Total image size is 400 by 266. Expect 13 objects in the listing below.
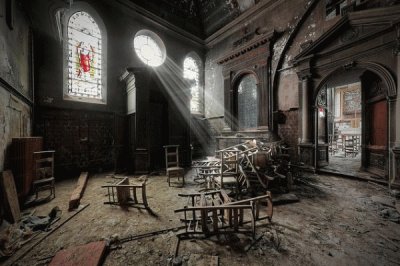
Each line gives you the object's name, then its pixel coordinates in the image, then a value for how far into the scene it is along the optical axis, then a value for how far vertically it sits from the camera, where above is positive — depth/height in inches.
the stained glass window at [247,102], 369.7 +68.3
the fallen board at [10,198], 115.9 -47.0
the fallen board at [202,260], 80.5 -65.2
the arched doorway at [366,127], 229.1 +4.2
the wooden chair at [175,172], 204.8 -50.7
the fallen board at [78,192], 140.8 -61.7
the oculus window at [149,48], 368.2 +200.0
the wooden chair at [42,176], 156.9 -44.8
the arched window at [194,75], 460.8 +164.2
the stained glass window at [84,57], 275.9 +134.6
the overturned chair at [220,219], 96.4 -58.5
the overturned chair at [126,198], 141.3 -60.5
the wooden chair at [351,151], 410.2 -52.9
